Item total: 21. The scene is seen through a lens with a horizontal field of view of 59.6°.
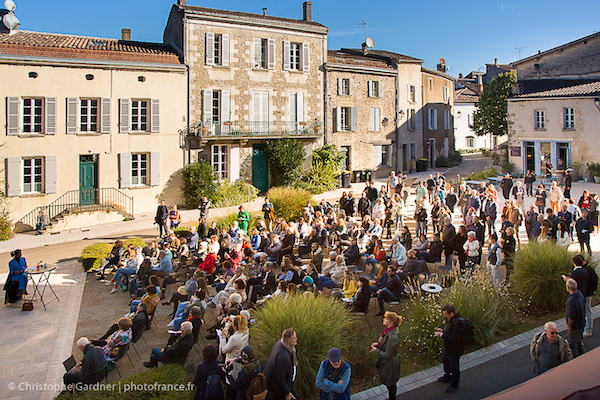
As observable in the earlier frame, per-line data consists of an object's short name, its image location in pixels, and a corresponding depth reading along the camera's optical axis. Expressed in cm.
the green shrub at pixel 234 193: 2294
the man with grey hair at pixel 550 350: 687
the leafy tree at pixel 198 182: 2327
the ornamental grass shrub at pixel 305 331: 771
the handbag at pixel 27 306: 1155
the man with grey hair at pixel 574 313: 781
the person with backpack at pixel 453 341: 735
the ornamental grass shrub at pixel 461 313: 887
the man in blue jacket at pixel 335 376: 634
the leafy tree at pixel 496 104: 4131
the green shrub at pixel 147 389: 685
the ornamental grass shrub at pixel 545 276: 1052
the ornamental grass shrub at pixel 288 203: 1945
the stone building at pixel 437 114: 3728
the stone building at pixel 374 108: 2970
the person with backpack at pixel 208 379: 657
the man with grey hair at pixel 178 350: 796
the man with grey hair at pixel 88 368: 743
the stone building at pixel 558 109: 2702
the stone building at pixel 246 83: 2445
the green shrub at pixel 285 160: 2623
